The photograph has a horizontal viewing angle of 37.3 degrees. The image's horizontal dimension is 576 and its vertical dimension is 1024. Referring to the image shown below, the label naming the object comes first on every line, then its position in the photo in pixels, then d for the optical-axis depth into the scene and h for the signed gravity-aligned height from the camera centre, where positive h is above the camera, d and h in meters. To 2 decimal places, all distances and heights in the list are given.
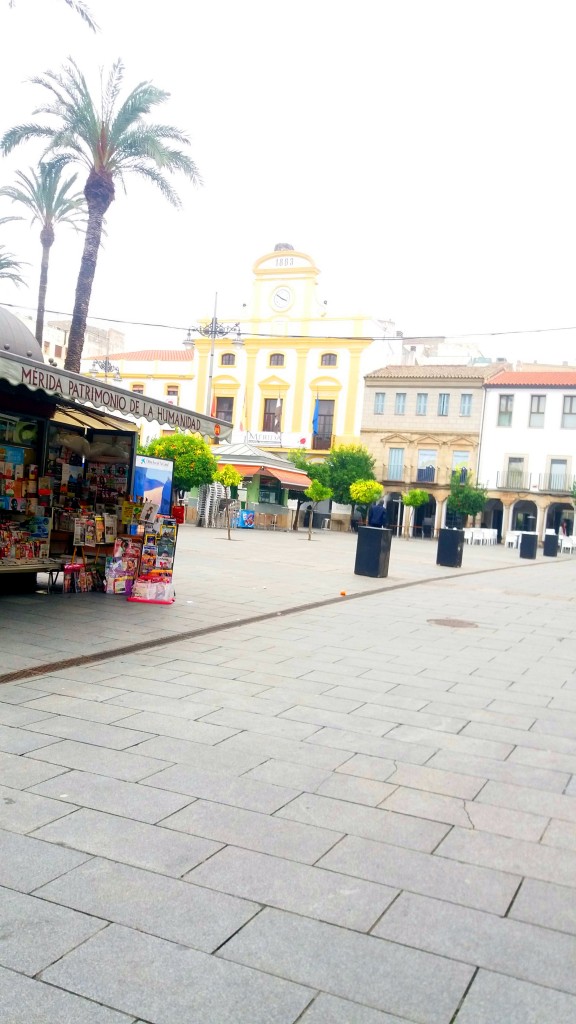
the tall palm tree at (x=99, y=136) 21.58 +8.96
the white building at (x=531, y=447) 48.94 +4.54
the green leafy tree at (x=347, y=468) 49.44 +2.44
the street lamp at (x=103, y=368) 57.78 +8.26
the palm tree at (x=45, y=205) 28.22 +9.35
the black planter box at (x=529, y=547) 29.62 -0.74
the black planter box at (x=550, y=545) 31.98 -0.66
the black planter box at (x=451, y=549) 21.09 -0.75
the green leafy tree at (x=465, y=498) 47.88 +1.25
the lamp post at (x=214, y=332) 43.84 +9.45
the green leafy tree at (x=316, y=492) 37.19 +0.67
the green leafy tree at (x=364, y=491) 41.22 +0.96
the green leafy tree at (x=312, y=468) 48.88 +2.24
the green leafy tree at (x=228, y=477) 33.41 +0.90
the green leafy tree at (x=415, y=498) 45.09 +0.93
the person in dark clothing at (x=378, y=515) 16.81 -0.05
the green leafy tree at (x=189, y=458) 31.36 +1.41
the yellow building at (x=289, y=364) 53.88 +9.10
